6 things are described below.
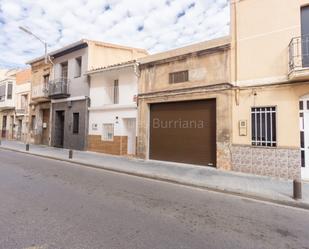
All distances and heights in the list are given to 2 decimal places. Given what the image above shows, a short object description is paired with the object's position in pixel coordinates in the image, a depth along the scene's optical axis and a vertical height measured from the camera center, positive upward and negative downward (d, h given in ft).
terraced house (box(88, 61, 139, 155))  45.24 +5.52
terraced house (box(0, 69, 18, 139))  86.12 +10.63
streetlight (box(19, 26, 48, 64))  53.58 +24.45
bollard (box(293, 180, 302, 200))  20.30 -4.55
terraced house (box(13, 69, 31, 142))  76.18 +10.41
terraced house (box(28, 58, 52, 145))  65.92 +9.26
